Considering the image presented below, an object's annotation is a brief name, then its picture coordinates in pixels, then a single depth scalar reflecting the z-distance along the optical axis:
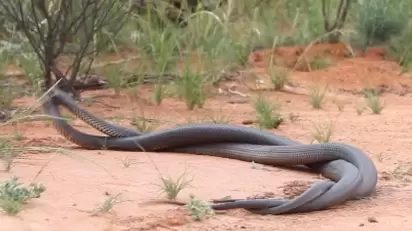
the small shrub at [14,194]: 7.77
